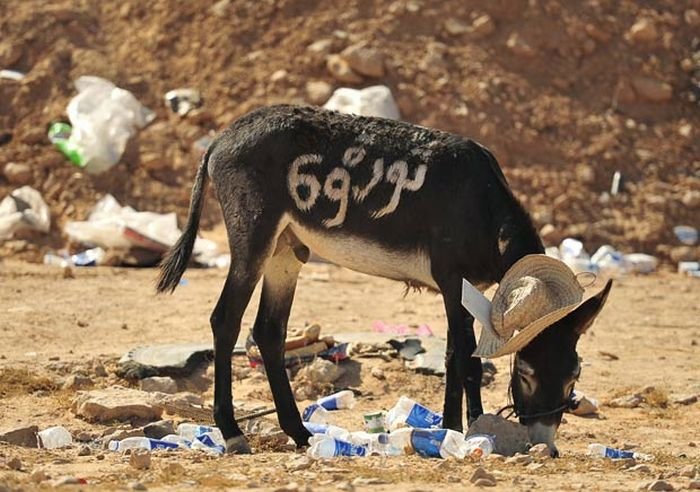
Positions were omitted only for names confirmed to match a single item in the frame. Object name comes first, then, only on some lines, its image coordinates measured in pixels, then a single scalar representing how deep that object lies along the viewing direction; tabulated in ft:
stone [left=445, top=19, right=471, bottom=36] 120.37
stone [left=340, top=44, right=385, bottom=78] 114.32
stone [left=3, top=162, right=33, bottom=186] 107.14
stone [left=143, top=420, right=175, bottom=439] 50.96
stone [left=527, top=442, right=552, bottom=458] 45.44
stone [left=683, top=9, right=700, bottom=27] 125.80
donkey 49.90
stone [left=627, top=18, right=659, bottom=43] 122.42
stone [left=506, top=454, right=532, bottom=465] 43.09
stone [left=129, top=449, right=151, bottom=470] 41.19
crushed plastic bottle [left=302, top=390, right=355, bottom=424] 56.90
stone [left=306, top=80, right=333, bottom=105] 112.88
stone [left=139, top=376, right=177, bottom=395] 61.31
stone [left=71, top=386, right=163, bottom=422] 54.54
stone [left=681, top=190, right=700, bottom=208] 113.09
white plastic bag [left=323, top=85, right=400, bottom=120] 109.09
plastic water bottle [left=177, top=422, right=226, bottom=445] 50.37
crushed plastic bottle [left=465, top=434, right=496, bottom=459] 44.88
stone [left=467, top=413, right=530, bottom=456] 46.44
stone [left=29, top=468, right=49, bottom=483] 37.24
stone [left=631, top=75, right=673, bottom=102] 119.65
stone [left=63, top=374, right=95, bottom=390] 60.58
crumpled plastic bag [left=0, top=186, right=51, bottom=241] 101.04
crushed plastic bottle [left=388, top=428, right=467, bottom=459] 45.65
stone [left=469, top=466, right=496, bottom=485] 38.45
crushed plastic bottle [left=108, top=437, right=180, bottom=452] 48.32
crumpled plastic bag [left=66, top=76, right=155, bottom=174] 108.88
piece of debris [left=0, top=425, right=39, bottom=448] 49.03
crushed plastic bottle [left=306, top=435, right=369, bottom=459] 46.19
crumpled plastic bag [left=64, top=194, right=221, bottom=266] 94.49
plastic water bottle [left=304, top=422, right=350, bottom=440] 50.08
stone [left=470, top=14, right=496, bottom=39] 119.65
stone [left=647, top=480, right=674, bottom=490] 37.47
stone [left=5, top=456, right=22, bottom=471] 40.86
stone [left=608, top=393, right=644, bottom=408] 63.22
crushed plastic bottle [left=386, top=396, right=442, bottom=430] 51.72
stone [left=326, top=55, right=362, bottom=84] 114.21
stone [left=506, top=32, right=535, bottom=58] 119.03
